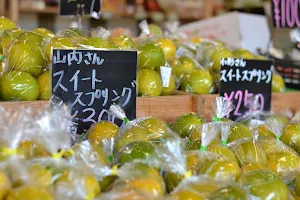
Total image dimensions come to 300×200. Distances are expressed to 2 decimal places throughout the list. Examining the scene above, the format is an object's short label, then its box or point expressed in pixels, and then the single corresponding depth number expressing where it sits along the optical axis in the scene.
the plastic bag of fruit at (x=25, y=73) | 1.19
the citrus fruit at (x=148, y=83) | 1.38
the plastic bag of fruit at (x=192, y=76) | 1.58
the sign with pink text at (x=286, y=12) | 2.13
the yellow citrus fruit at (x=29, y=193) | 0.70
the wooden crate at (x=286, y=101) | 1.75
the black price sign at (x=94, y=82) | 1.15
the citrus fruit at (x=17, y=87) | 1.19
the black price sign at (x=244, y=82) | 1.51
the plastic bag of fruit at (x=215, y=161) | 0.88
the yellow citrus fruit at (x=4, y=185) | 0.72
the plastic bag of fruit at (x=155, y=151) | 0.85
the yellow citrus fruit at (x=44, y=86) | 1.24
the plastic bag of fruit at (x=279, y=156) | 1.03
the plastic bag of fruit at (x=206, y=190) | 0.79
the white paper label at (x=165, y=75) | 1.48
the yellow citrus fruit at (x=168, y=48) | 1.68
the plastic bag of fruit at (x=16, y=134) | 0.80
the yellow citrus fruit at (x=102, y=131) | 1.08
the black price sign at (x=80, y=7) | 1.76
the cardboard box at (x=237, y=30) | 2.95
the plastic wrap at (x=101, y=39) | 1.31
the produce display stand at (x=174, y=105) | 1.36
